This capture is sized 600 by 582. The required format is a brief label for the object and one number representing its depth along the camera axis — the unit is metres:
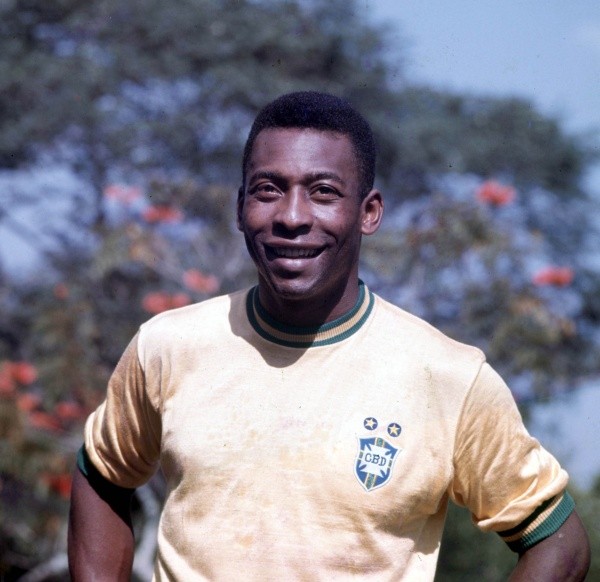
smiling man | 2.69
